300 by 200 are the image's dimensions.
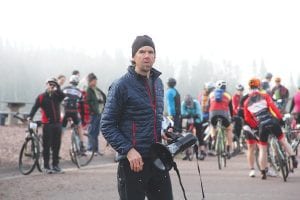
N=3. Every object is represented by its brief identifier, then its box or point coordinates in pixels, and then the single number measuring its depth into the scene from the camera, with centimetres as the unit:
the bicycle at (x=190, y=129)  1557
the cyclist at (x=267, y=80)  1628
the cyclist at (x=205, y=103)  1764
